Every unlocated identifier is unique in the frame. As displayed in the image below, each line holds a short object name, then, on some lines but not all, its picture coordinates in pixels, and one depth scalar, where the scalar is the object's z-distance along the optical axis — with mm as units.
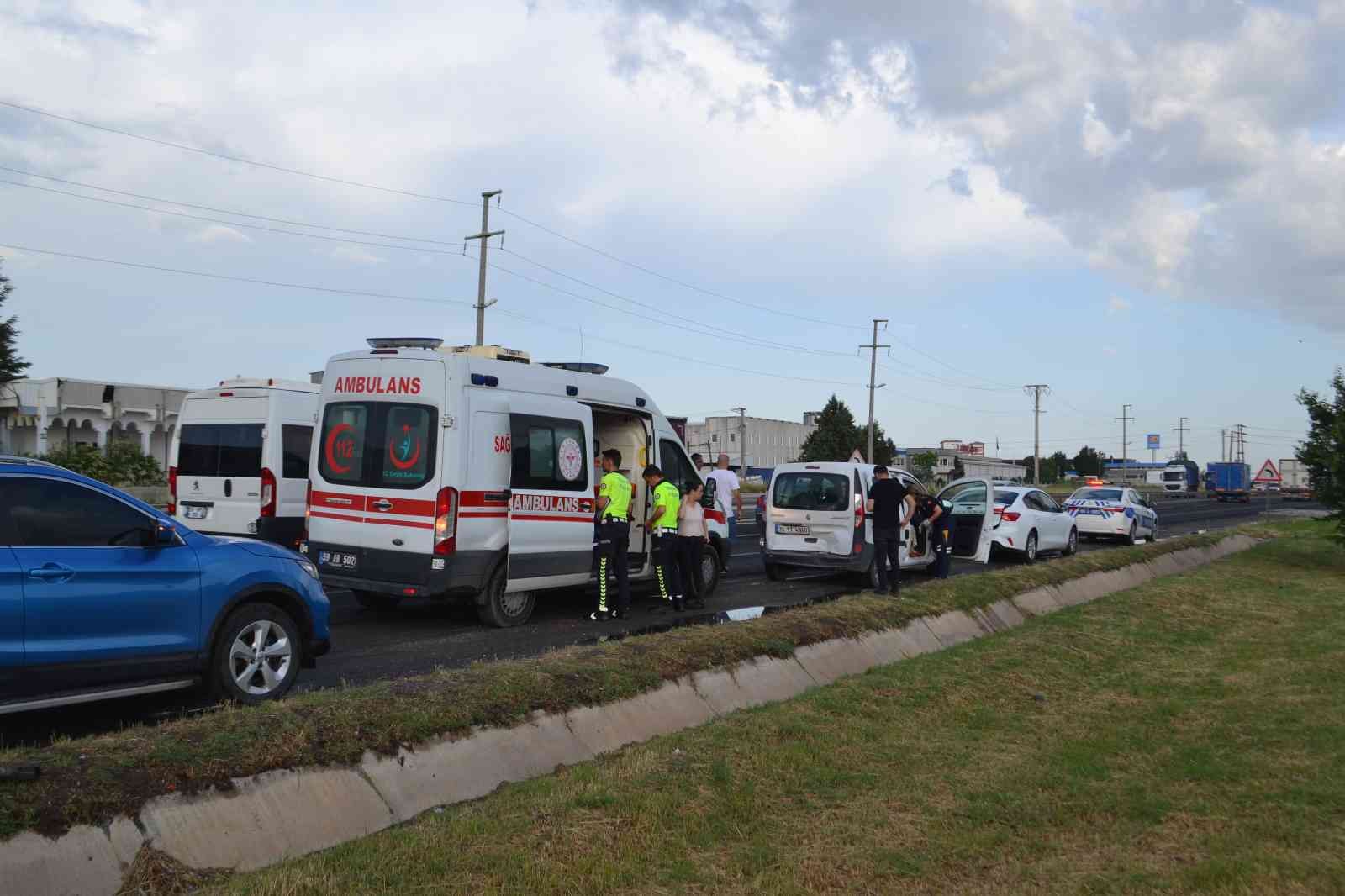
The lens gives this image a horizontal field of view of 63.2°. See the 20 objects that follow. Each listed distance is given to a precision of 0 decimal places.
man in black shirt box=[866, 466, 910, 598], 13719
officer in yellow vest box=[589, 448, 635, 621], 11719
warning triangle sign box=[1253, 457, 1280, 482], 35375
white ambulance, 10375
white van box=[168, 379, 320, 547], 13320
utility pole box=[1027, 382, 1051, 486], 90206
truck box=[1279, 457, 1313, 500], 82369
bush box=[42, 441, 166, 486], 24625
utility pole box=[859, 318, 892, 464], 69062
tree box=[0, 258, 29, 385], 25688
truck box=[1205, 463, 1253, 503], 76500
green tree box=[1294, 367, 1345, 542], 20578
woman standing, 12844
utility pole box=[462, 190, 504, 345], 38750
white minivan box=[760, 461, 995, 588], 15539
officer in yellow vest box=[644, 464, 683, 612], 12547
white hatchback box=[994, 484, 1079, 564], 21484
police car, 28344
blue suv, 6008
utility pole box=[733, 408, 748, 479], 84981
